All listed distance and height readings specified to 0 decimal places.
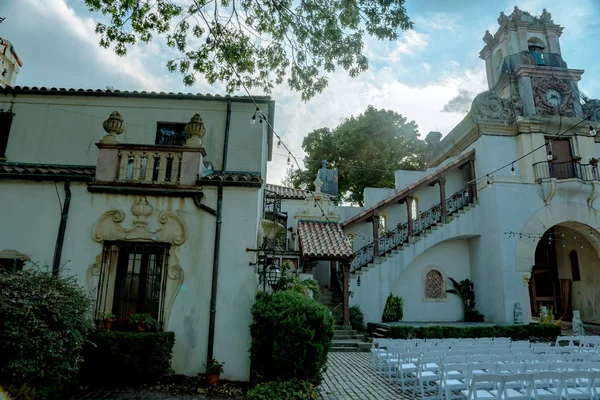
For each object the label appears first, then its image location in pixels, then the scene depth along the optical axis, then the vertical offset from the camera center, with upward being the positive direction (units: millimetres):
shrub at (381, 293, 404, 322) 17797 -725
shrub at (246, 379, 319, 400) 6609 -1757
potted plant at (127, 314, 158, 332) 7734 -697
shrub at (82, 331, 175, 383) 7234 -1333
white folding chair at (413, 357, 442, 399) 7527 -1596
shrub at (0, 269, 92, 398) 5906 -757
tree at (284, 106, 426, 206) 29688 +11352
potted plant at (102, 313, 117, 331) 7785 -679
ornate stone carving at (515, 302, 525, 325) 17266 -779
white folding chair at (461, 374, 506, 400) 5840 -1442
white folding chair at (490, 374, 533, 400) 5879 -1636
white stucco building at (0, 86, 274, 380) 8211 +1164
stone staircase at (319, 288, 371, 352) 13609 -1643
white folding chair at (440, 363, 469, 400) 6723 -1590
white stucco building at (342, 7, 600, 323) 18312 +4389
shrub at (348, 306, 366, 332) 16281 -1092
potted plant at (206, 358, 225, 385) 7666 -1654
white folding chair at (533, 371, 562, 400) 6086 -1547
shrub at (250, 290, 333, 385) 7203 -908
